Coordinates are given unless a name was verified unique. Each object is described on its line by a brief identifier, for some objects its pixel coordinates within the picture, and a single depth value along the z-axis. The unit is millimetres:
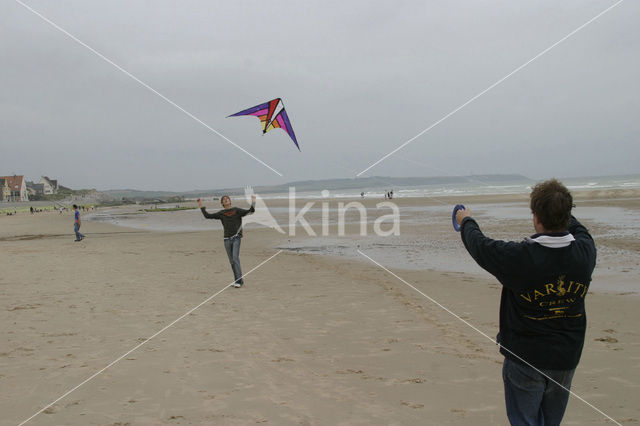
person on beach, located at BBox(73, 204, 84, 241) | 17109
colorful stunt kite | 9667
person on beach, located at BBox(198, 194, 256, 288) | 8023
